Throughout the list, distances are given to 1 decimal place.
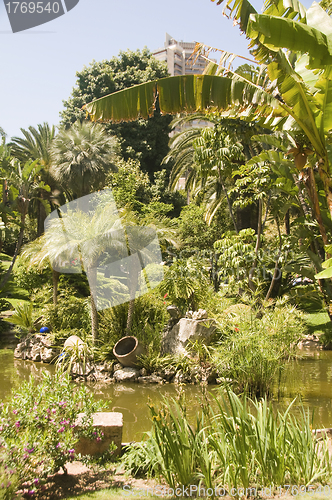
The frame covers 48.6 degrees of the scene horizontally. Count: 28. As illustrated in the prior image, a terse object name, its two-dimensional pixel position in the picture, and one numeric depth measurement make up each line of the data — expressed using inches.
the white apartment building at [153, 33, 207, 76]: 3280.0
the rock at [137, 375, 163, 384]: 354.9
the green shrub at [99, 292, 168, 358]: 406.3
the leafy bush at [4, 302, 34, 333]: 493.0
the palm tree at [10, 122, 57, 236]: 949.2
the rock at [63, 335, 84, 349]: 395.9
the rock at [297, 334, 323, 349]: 475.0
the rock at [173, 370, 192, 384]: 348.2
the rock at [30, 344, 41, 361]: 444.1
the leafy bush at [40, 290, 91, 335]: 476.7
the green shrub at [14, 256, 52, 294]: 673.0
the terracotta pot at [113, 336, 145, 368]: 374.9
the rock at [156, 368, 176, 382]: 356.2
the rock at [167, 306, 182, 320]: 394.6
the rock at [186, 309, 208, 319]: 370.3
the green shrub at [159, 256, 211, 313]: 398.9
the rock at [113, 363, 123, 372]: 379.1
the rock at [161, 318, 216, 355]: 364.2
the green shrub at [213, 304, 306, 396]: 269.3
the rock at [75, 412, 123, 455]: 150.5
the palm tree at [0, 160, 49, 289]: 657.6
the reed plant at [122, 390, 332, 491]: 117.3
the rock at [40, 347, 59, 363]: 434.3
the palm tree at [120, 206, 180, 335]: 410.0
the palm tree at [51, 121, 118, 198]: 783.7
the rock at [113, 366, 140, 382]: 362.5
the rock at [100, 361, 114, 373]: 378.0
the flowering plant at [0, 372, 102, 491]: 117.2
